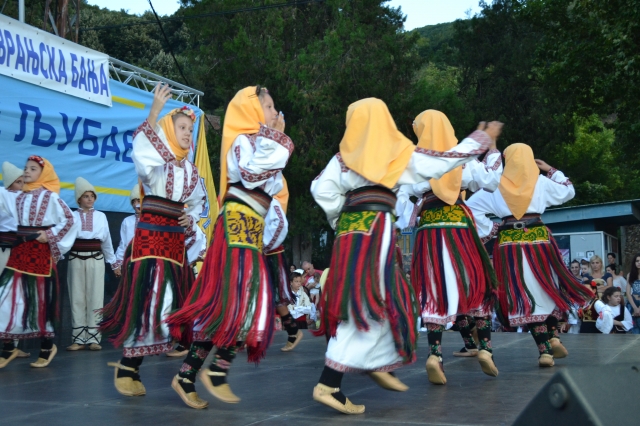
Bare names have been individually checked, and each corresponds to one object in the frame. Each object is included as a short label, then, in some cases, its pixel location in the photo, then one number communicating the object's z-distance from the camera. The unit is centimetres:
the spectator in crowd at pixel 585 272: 1008
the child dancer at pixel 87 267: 781
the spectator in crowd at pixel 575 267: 1146
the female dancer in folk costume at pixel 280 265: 501
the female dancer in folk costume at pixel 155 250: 432
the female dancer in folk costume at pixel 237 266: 393
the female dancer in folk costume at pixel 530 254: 572
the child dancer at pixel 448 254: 495
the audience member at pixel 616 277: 1077
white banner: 714
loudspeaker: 133
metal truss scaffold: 874
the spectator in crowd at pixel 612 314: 915
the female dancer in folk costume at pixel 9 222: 648
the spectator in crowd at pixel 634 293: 916
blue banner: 732
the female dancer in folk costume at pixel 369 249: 378
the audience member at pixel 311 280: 1243
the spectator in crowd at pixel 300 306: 1127
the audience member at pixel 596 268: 1027
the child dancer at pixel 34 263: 640
